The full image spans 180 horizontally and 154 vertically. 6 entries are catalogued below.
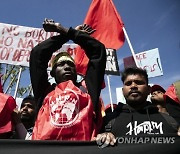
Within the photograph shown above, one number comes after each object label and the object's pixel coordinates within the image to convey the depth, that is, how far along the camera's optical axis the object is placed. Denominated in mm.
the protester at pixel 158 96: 3844
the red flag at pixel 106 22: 5347
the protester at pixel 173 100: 2320
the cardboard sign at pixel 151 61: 6851
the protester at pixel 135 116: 2002
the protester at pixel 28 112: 3348
